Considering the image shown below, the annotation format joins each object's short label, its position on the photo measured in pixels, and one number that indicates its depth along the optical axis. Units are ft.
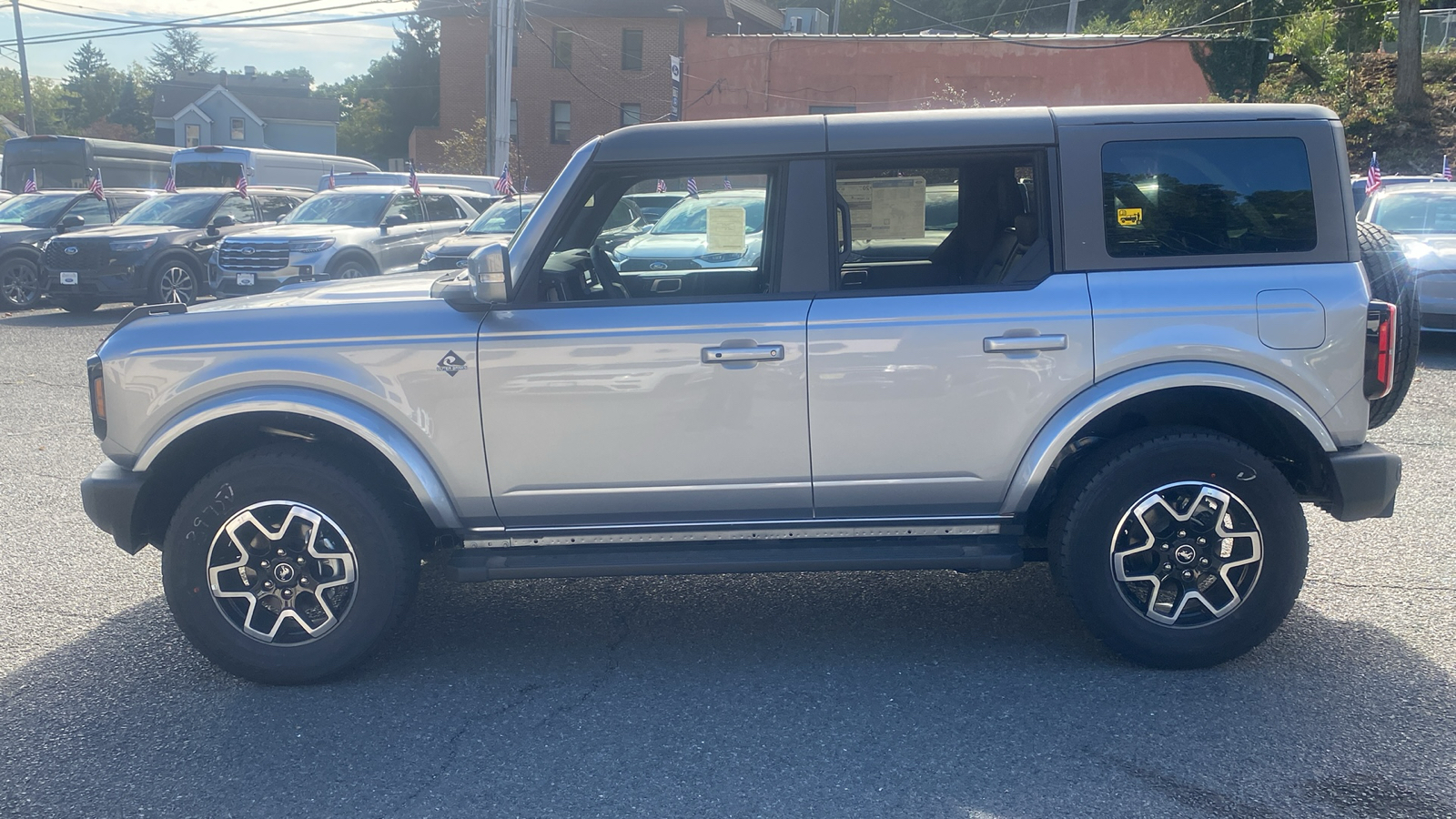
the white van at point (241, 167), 76.74
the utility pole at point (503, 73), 76.69
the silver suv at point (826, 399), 12.90
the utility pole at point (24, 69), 128.48
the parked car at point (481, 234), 42.65
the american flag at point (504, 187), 64.64
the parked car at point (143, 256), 50.72
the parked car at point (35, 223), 54.39
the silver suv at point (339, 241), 46.73
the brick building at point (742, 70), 108.68
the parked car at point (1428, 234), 34.58
